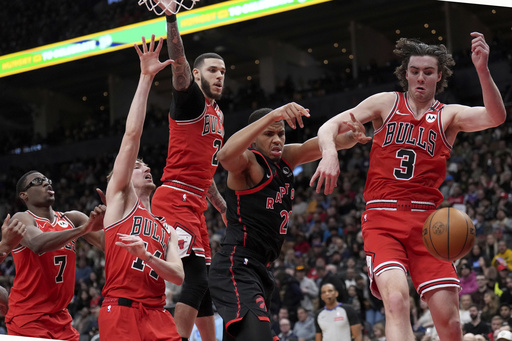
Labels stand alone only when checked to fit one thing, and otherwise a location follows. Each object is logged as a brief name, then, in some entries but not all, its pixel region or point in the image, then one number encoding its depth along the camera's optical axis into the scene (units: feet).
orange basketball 15.79
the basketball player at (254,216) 16.28
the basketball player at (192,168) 19.53
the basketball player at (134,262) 15.84
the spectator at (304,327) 36.68
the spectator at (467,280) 35.60
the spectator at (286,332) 36.73
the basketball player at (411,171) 16.12
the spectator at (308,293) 40.04
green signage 53.31
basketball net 19.44
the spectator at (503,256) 37.09
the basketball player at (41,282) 19.04
